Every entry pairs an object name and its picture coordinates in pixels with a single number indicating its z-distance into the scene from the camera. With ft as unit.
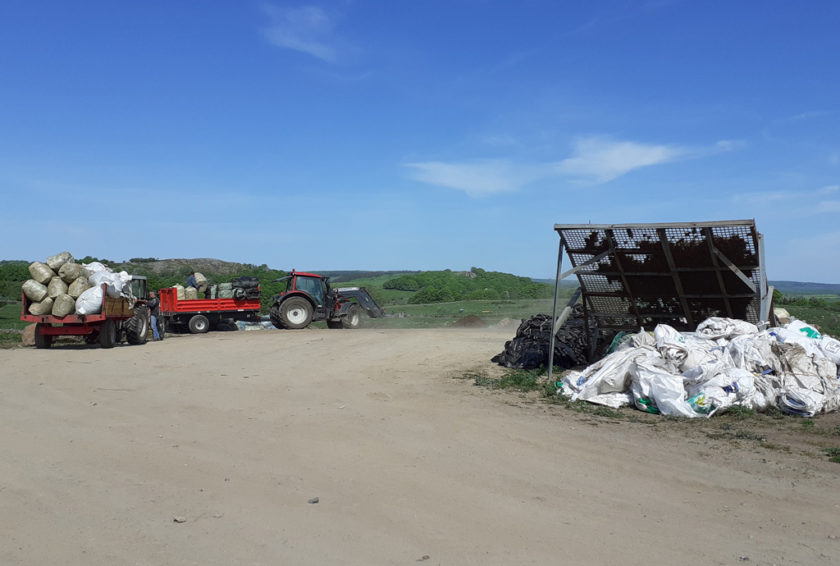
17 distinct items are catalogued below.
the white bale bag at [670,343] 29.14
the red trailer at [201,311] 73.15
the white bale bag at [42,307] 51.42
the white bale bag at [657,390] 26.94
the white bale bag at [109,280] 53.21
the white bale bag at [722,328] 31.94
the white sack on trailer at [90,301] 51.62
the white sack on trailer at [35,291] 51.48
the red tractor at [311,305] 74.18
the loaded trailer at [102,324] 51.70
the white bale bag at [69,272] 52.06
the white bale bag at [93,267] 54.04
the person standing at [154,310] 64.95
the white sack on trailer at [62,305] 51.16
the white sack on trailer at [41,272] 51.57
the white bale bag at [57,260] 51.78
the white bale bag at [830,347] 29.25
